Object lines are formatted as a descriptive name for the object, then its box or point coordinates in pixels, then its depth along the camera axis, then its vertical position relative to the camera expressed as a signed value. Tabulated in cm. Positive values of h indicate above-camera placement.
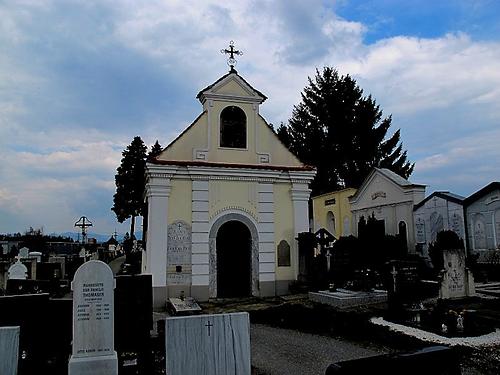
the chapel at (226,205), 1320 +160
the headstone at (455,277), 1080 -77
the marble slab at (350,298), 1130 -132
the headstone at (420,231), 1747 +75
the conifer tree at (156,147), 3601 +931
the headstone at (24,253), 2041 +18
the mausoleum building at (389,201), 1817 +226
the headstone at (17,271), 1423 -50
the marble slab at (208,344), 523 -117
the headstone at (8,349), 504 -112
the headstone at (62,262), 1962 -30
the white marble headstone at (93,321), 550 -89
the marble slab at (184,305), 1081 -143
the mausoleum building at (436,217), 1591 +125
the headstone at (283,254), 1429 -9
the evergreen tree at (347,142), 3500 +922
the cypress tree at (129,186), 3372 +550
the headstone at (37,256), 2168 +2
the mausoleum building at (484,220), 1462 +98
